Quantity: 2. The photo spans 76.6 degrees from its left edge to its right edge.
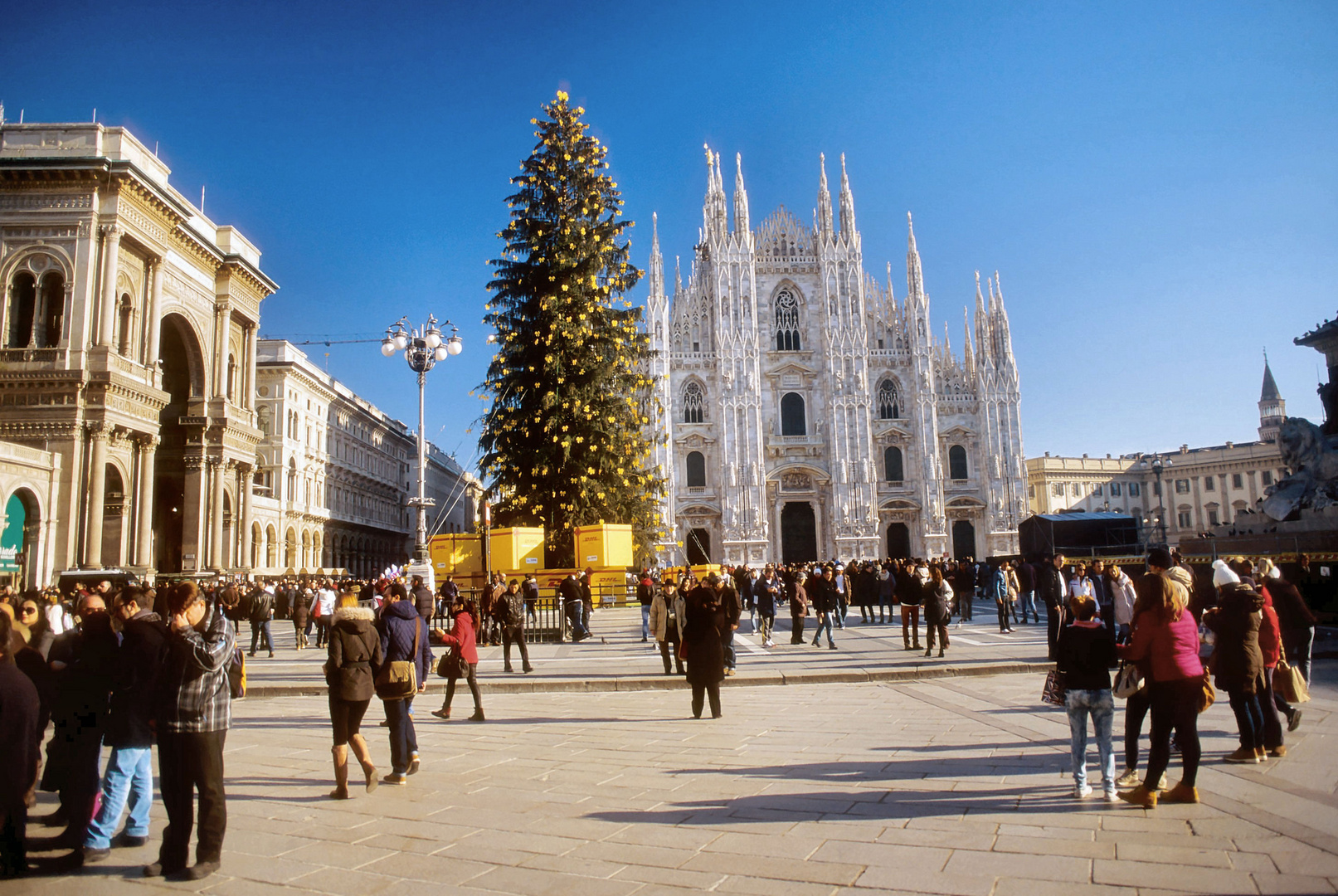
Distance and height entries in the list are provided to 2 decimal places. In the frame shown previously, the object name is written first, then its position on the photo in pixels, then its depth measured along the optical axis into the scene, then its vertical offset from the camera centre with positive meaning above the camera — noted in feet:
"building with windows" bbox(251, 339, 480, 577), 136.77 +18.62
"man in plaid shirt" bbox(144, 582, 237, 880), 13.33 -2.53
